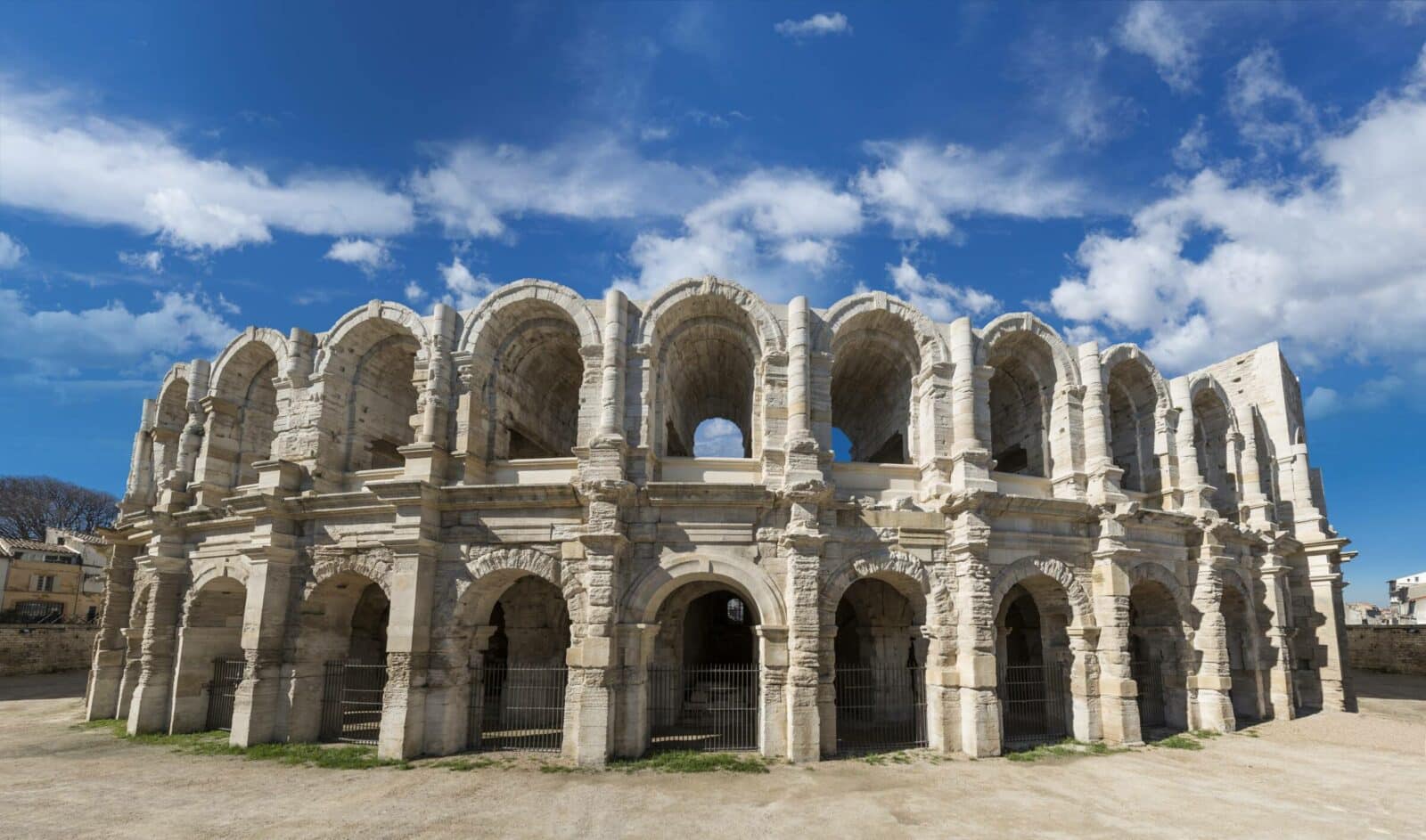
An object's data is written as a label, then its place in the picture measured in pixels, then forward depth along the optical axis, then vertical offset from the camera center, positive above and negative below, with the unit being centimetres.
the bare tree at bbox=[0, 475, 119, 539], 5334 +447
